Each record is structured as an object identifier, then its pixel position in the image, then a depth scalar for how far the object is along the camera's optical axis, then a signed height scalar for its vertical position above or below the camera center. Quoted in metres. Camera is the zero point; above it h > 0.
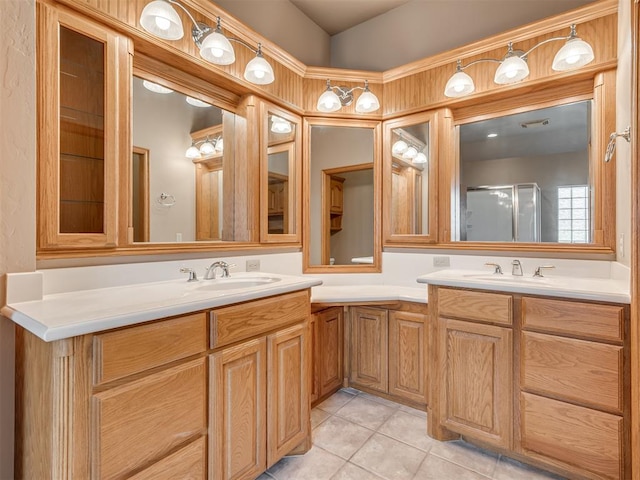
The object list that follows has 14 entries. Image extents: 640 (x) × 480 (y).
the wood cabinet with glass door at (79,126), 1.36 +0.51
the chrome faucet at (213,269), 1.90 -0.17
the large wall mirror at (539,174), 1.99 +0.43
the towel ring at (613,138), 1.50 +0.46
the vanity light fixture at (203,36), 1.51 +1.01
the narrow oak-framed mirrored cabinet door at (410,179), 2.54 +0.47
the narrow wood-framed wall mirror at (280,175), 2.33 +0.47
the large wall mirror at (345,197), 2.67 +0.34
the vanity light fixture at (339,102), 2.45 +1.02
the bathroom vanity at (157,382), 0.98 -0.51
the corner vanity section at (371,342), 2.22 -0.72
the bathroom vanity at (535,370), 1.48 -0.65
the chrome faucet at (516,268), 2.11 -0.19
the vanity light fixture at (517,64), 1.77 +1.01
